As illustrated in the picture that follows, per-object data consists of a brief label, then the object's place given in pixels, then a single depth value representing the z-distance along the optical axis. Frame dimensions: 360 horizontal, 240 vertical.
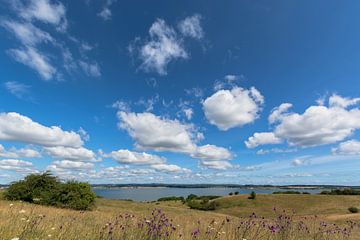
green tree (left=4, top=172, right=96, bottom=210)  30.47
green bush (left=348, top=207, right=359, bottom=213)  51.47
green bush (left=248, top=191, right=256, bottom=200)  75.75
